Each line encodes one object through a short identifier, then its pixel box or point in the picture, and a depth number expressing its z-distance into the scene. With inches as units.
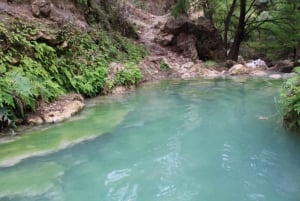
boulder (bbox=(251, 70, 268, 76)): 378.7
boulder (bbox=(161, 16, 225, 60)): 451.6
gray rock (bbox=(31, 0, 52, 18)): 282.7
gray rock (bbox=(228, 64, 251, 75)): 379.7
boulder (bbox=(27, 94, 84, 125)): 183.5
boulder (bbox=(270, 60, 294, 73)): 408.7
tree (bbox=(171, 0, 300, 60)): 427.0
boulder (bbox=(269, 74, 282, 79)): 351.8
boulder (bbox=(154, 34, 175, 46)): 450.4
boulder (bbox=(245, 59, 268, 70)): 416.4
